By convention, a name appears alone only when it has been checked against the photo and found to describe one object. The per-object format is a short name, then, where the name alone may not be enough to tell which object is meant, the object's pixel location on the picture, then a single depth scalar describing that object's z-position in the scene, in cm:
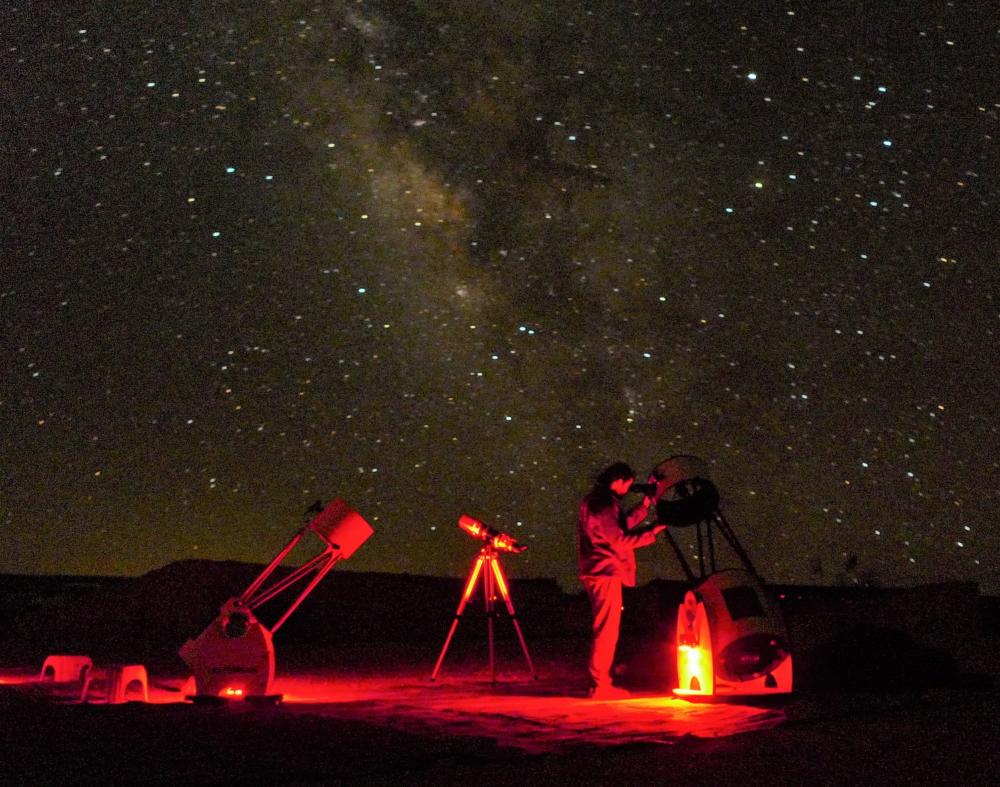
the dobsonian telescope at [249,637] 776
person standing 809
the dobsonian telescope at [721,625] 715
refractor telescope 973
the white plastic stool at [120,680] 764
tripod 986
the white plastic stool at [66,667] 964
